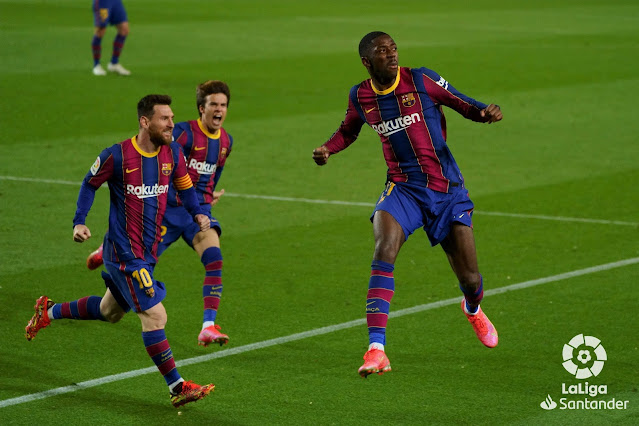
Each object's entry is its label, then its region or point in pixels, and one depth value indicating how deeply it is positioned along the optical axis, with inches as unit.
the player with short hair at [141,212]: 569.6
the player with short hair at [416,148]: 590.6
